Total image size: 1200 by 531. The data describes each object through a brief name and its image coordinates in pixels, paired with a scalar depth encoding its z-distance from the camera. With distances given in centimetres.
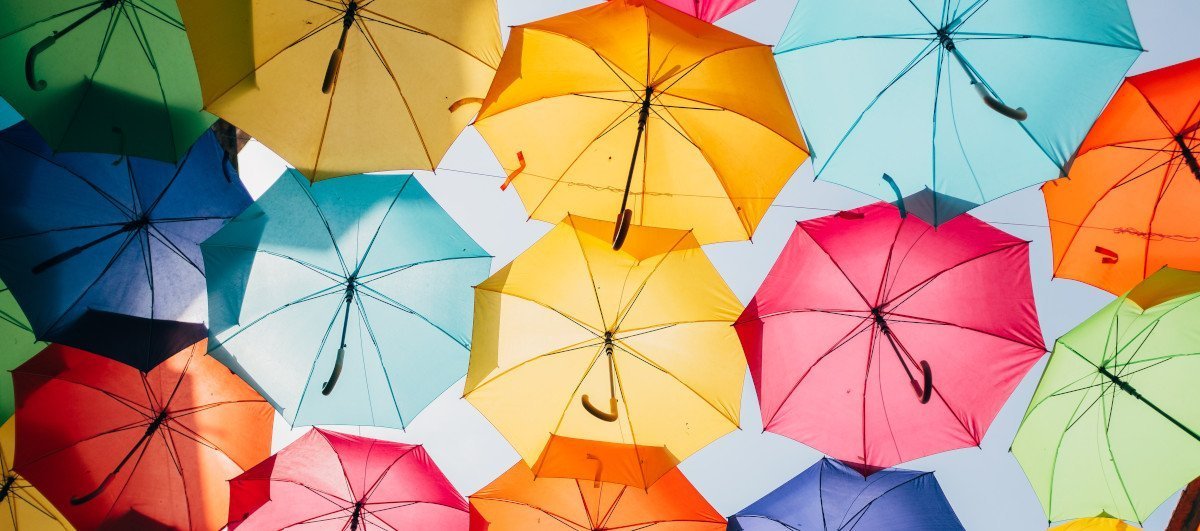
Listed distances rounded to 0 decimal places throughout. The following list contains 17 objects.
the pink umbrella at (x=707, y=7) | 573
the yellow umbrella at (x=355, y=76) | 522
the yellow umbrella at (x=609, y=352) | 543
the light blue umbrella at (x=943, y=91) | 514
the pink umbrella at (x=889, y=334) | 562
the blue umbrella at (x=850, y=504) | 635
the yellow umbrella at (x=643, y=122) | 496
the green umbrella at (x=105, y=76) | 527
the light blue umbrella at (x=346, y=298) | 568
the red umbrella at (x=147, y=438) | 598
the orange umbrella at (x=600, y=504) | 612
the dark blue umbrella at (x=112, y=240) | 568
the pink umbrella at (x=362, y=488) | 620
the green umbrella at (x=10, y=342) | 588
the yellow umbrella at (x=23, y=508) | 602
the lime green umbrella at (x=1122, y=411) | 518
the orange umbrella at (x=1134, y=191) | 546
